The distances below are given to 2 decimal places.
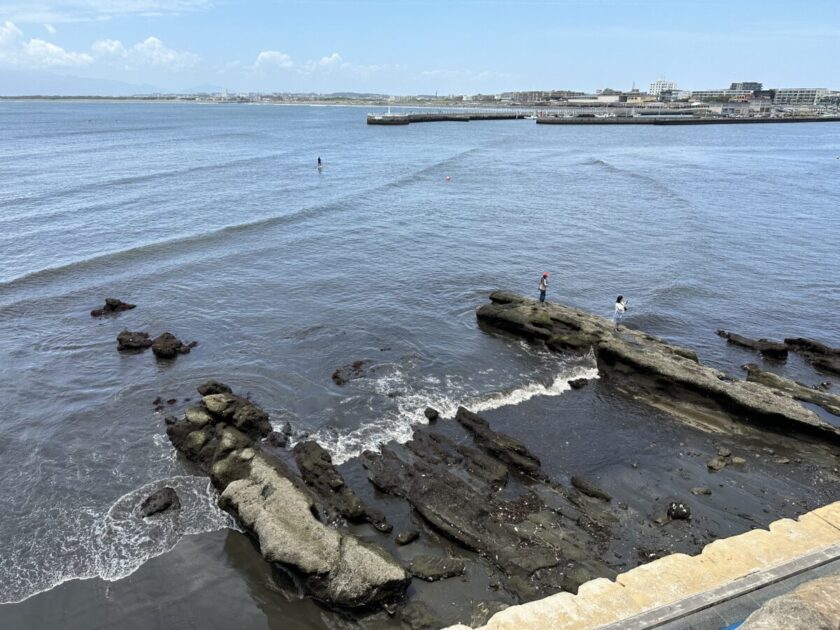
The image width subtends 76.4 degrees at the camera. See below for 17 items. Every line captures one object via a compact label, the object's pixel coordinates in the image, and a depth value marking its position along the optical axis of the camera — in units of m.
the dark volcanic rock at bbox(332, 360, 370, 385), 22.56
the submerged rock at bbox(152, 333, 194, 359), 24.02
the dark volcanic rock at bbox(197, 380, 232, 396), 20.31
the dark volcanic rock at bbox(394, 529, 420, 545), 14.16
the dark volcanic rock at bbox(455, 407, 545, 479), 16.94
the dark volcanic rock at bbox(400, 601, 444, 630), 11.84
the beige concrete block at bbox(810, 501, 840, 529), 12.04
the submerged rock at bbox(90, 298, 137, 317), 28.61
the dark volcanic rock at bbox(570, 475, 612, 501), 15.84
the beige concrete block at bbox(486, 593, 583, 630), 9.55
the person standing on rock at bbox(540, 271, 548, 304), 27.27
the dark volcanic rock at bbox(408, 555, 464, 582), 13.12
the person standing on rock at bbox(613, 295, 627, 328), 25.61
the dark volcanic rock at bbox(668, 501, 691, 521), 14.96
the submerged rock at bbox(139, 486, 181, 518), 15.42
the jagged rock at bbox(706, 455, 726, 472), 17.25
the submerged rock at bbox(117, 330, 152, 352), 24.77
